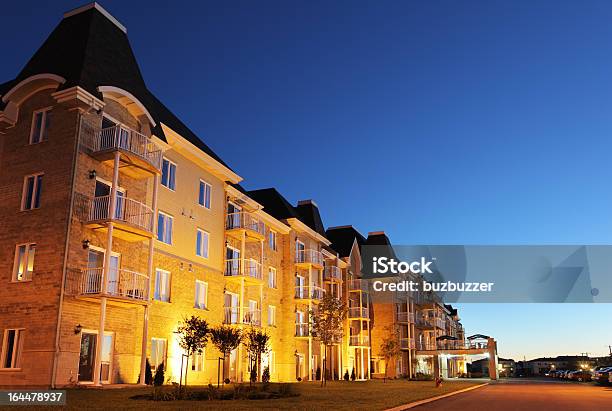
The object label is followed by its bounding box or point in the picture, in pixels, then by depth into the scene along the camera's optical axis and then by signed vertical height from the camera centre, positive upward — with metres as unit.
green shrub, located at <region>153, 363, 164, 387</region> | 25.33 -1.28
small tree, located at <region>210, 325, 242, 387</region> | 25.81 +0.38
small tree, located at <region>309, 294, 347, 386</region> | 37.34 +1.90
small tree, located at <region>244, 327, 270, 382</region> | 28.84 +0.19
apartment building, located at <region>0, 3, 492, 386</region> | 21.36 +5.38
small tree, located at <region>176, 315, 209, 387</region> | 24.06 +0.55
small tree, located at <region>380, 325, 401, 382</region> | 56.12 +0.26
